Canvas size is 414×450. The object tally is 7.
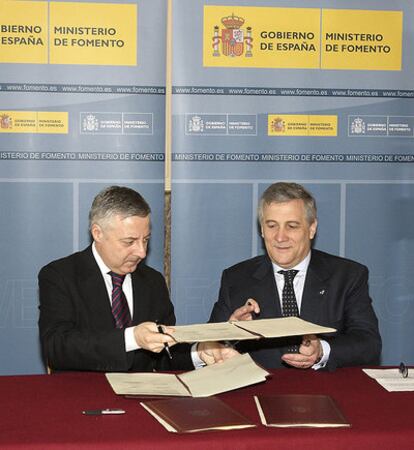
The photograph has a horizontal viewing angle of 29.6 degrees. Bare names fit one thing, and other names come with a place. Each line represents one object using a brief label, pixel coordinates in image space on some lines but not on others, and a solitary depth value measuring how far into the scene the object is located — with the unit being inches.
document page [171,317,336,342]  108.0
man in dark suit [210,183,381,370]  145.7
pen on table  100.8
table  92.7
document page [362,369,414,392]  117.1
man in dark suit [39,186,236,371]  131.0
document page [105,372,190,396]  110.0
